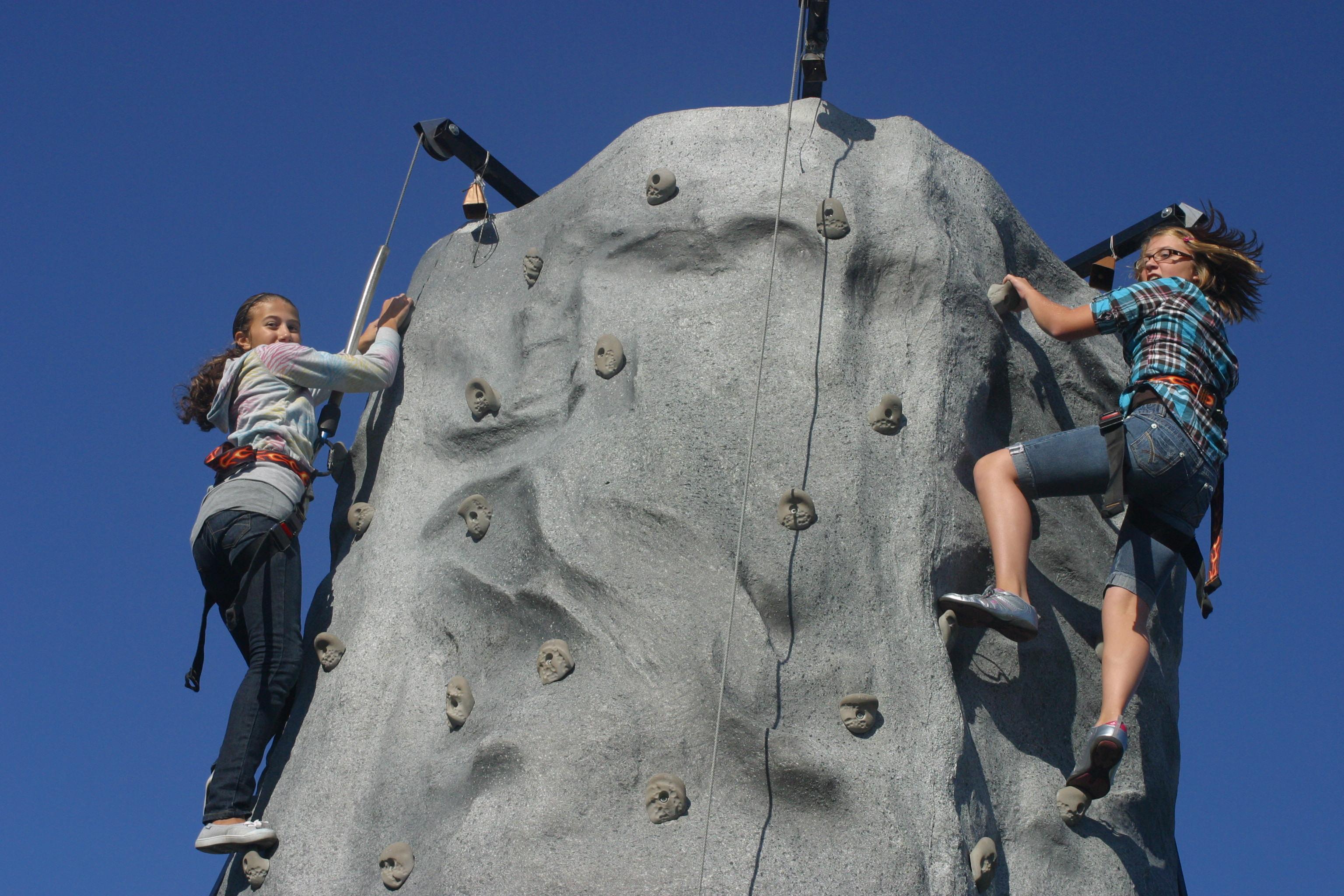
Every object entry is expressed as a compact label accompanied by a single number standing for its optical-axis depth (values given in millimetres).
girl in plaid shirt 5176
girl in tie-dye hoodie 5422
